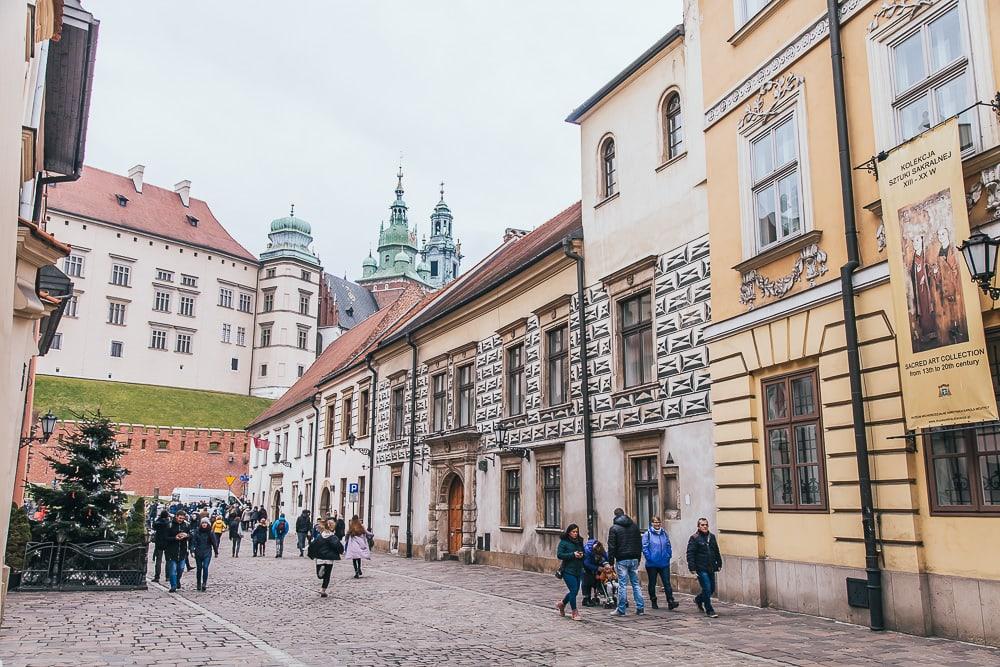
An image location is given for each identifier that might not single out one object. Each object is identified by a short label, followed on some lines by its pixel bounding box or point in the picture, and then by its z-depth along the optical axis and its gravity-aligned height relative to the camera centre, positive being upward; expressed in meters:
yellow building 9.91 +2.66
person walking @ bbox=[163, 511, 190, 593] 16.70 -0.93
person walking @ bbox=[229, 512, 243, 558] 29.55 -1.08
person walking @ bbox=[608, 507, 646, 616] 13.17 -0.71
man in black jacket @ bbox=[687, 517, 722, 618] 12.31 -0.83
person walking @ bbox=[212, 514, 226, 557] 31.75 -0.86
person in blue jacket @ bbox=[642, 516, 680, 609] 13.51 -0.75
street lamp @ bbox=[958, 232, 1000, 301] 8.59 +2.44
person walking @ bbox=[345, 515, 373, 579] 19.45 -0.91
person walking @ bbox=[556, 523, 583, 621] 12.55 -0.86
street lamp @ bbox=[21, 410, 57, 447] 22.05 +2.03
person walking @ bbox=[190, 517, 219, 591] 17.33 -0.91
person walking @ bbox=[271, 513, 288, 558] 28.36 -0.94
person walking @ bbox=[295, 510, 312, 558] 31.08 -0.90
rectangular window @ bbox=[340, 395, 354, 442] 37.25 +3.75
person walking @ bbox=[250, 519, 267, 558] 29.11 -1.09
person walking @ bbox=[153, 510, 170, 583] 16.92 -0.51
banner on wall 9.48 +2.44
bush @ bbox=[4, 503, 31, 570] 15.30 -0.60
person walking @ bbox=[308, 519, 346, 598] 16.19 -0.93
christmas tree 17.27 +0.29
